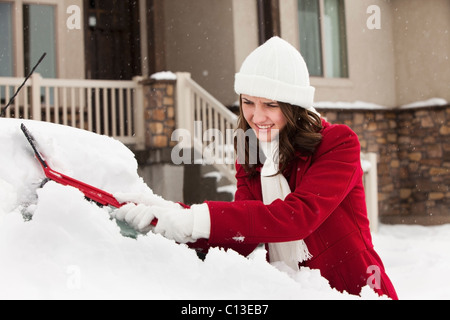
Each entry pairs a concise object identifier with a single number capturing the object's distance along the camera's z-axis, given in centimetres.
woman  157
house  861
